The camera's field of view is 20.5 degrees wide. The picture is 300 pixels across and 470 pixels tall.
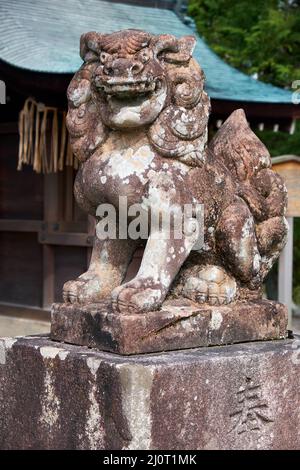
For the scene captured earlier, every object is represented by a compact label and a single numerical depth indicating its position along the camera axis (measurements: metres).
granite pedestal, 2.58
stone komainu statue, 2.82
